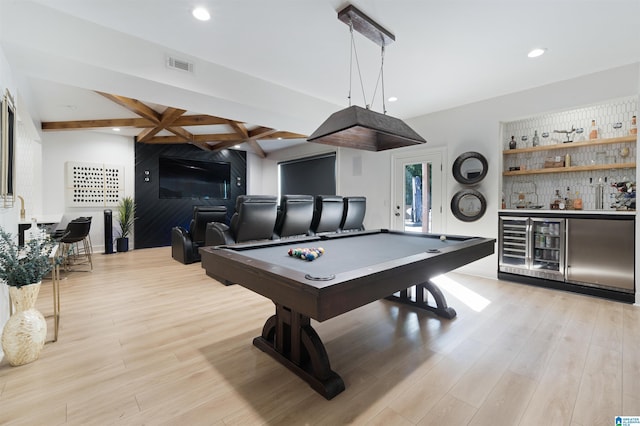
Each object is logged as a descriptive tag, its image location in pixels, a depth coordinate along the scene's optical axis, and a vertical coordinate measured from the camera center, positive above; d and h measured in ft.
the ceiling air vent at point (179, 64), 10.41 +5.40
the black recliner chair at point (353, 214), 17.39 -0.20
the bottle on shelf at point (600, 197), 12.64 +0.62
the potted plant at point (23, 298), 6.68 -2.11
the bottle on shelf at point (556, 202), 13.48 +0.44
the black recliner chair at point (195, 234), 16.99 -1.44
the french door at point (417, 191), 16.88 +1.22
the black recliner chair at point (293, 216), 14.39 -0.27
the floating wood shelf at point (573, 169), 11.76 +1.88
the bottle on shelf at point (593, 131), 12.53 +3.49
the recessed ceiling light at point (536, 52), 10.23 +5.78
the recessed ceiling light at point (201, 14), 8.08 +5.67
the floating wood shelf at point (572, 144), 11.60 +2.96
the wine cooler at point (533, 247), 12.74 -1.69
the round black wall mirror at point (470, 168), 14.79 +2.30
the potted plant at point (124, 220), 22.30 -0.75
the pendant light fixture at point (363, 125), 8.00 +2.61
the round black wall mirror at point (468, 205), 14.88 +0.32
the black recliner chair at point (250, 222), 13.03 -0.55
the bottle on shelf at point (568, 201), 13.46 +0.47
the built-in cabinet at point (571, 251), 11.21 -1.73
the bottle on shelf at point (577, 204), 12.91 +0.32
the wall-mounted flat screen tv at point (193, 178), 25.29 +3.00
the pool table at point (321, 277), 4.64 -1.24
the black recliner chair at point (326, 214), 15.92 -0.19
